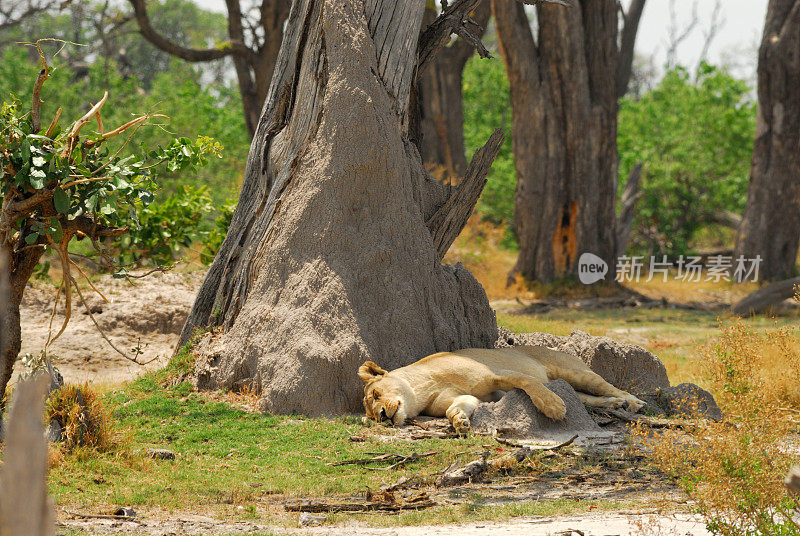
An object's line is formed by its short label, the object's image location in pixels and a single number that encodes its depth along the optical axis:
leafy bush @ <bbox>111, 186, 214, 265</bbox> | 22.27
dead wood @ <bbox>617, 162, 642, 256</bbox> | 45.09
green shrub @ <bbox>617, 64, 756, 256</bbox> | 49.91
